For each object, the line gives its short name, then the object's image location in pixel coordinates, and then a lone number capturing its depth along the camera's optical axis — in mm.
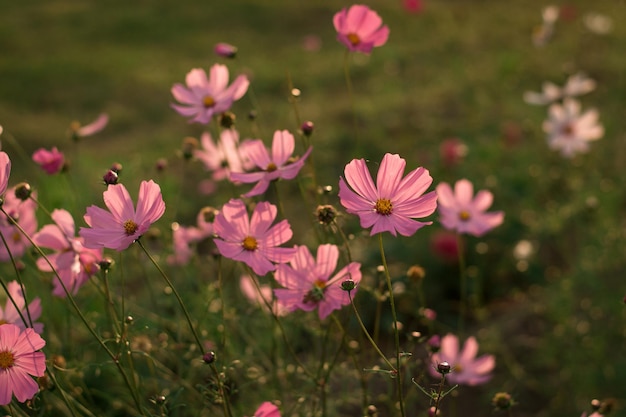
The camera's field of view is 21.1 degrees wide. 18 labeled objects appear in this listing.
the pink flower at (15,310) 1272
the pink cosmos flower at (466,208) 1456
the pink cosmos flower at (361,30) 1337
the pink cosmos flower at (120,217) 1191
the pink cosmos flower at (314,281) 1240
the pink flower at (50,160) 1372
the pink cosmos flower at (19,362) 1160
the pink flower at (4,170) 1168
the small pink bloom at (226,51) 1432
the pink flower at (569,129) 2126
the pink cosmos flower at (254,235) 1217
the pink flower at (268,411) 1177
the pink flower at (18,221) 1364
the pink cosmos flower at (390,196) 1187
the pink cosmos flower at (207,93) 1362
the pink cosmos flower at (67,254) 1307
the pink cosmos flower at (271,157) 1286
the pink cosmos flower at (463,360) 1462
